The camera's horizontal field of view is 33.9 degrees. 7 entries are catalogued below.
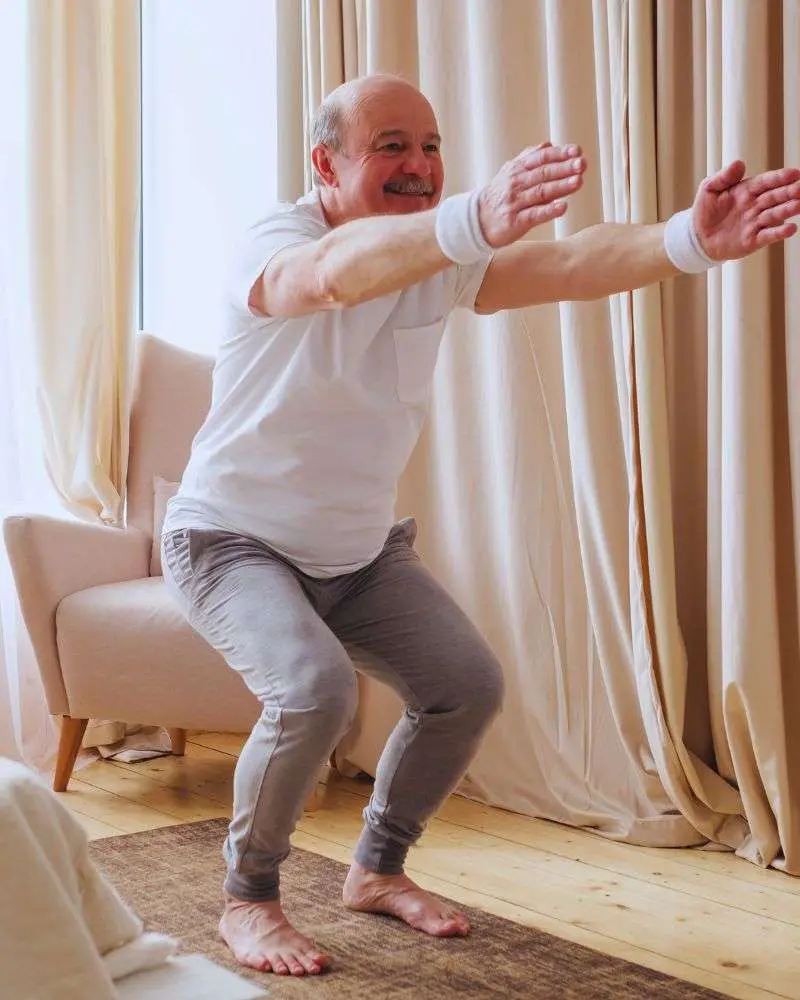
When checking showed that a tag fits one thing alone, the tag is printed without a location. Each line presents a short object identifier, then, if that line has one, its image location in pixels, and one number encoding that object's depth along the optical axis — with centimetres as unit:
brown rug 182
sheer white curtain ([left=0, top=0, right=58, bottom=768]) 335
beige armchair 285
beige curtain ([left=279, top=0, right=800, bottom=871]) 239
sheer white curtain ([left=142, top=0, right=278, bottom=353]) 374
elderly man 185
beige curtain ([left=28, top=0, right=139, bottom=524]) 338
